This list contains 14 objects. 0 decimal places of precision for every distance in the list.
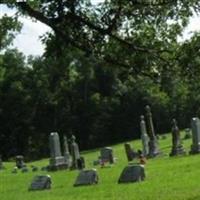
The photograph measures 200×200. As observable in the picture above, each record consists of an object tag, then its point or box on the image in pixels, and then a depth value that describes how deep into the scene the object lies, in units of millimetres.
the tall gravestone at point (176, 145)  31017
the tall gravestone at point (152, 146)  33719
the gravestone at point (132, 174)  19641
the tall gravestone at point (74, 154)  31269
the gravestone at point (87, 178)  20578
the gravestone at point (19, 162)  41119
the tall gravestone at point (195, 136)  30003
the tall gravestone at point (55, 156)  33312
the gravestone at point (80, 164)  30325
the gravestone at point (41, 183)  20997
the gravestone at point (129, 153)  33000
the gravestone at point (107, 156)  32734
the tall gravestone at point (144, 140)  35719
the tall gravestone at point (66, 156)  34703
